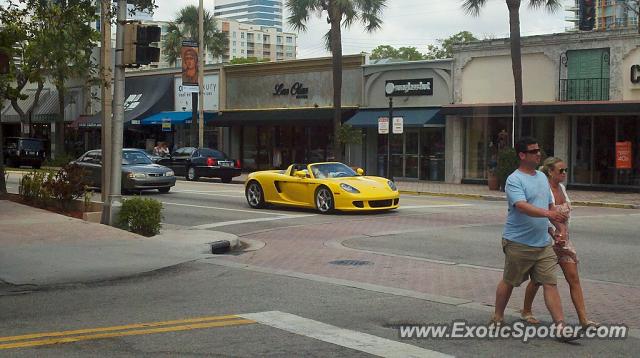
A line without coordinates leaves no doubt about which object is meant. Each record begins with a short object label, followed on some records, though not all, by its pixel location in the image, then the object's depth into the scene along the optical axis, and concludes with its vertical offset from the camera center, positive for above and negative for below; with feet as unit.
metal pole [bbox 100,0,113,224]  51.93 +2.86
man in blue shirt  20.88 -2.07
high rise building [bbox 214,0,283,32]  545.93 +104.25
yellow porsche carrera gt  58.03 -2.76
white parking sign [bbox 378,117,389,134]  92.22 +3.63
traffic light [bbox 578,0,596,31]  65.82 +12.54
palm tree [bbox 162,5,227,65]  152.97 +24.75
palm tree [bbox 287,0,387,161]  106.42 +19.86
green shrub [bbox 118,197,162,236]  45.73 -3.84
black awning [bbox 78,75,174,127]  145.59 +10.79
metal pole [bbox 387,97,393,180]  95.55 +1.46
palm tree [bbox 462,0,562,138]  87.40 +11.71
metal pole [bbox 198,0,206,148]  120.47 +12.67
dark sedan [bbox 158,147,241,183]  104.63 -1.67
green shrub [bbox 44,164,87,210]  56.70 -2.60
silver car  77.36 -2.07
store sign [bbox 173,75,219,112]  140.97 +10.54
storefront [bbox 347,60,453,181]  105.19 +5.28
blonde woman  21.30 -2.56
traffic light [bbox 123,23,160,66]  44.37 +6.34
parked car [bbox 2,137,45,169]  144.05 -0.28
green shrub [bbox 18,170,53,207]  59.16 -3.15
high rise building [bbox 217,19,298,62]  476.54 +73.82
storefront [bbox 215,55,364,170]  118.42 +7.45
